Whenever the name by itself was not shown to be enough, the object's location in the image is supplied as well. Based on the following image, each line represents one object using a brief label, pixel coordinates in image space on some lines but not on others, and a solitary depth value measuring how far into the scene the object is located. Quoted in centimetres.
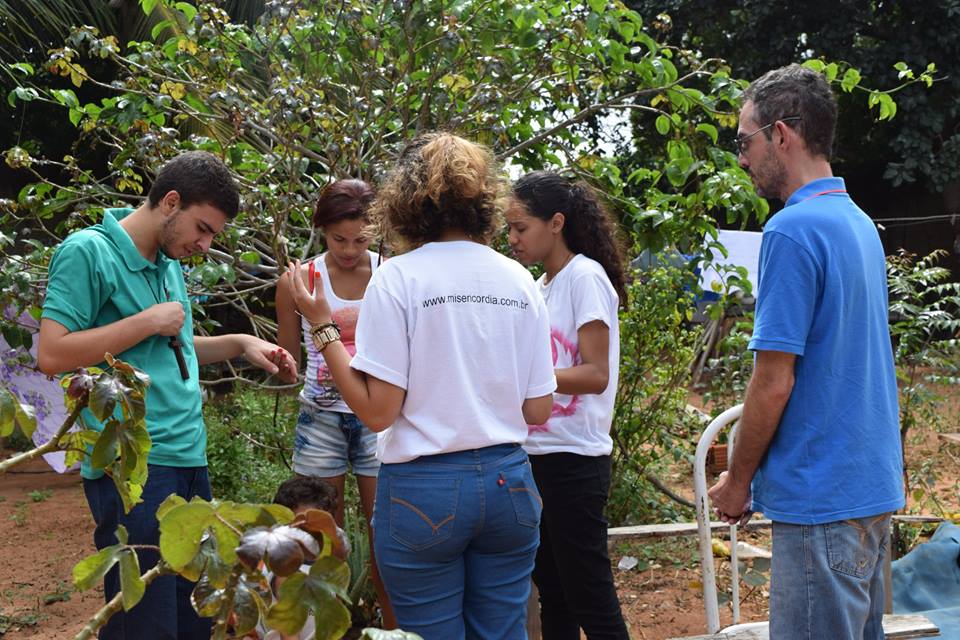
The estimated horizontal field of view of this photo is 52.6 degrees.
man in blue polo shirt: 201
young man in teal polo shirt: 237
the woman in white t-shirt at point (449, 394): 212
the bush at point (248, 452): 527
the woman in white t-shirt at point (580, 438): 283
